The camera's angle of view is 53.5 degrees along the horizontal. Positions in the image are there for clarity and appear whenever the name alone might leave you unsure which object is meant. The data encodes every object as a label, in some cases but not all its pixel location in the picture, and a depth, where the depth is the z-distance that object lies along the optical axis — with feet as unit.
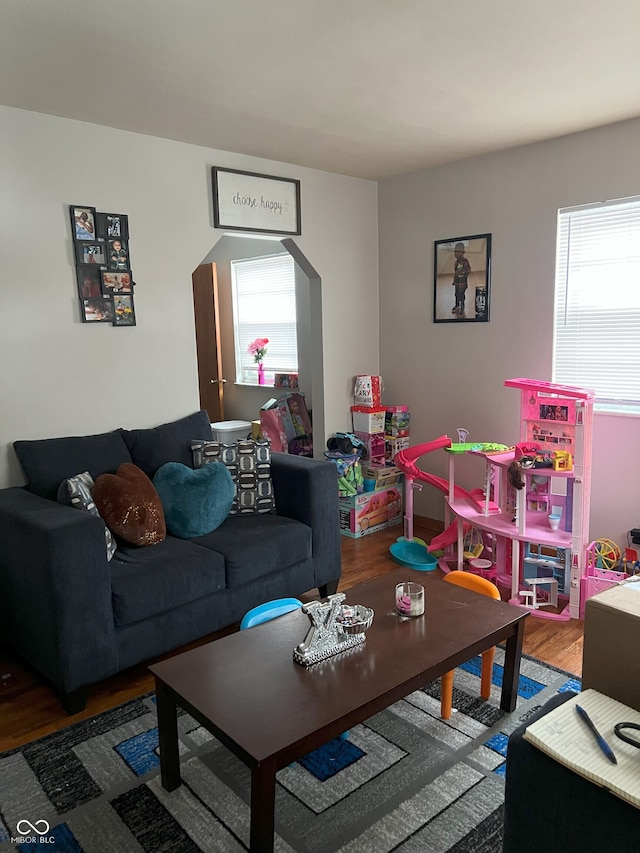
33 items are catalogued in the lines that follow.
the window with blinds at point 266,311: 17.47
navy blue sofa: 7.54
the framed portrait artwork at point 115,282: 10.47
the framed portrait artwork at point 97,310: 10.30
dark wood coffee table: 5.07
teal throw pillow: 9.75
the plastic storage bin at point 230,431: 17.53
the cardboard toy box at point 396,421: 14.51
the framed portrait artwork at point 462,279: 12.94
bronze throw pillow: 8.95
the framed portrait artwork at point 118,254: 10.49
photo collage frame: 10.15
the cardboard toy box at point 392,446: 14.57
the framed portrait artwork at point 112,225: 10.32
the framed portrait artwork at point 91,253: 10.13
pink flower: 18.07
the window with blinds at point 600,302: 10.94
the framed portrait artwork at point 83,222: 10.03
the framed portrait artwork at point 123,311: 10.65
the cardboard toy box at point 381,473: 14.16
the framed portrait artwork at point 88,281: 10.19
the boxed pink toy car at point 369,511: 13.83
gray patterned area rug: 5.82
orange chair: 7.37
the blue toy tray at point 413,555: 12.07
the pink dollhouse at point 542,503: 10.03
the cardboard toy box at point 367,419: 14.26
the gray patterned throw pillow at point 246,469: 10.74
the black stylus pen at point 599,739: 4.16
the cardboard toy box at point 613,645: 5.21
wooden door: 19.33
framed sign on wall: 11.78
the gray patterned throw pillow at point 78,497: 8.63
